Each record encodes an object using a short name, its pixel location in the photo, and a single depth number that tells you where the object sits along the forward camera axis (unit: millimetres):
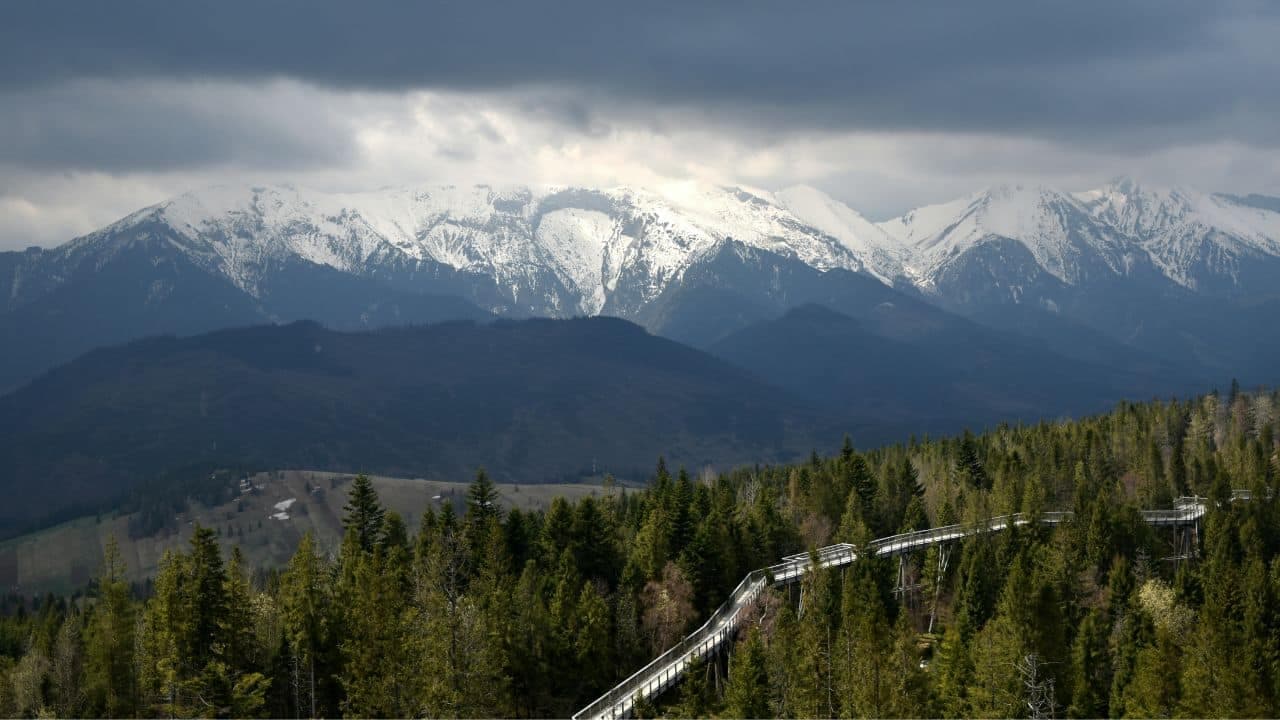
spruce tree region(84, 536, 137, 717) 121250
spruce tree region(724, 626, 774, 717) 106875
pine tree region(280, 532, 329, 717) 114750
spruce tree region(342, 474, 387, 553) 142000
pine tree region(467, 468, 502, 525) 143750
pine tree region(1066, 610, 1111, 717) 117562
